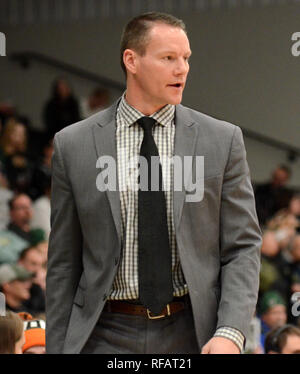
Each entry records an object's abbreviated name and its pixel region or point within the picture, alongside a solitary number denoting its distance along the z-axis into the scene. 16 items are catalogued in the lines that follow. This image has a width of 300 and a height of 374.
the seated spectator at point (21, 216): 11.12
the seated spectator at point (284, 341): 7.27
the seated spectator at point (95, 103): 13.48
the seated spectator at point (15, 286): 9.39
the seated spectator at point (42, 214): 11.30
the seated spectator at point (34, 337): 5.94
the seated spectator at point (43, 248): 10.27
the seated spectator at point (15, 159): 12.41
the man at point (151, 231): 4.00
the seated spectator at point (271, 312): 10.39
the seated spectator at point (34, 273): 9.51
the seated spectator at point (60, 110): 13.27
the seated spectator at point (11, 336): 5.14
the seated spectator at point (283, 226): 12.22
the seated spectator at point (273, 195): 12.95
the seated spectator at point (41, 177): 12.41
